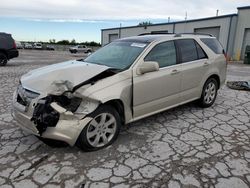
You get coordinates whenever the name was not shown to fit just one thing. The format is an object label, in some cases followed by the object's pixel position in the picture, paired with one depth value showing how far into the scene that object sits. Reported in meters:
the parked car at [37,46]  47.79
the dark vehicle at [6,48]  13.24
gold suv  3.07
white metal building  20.66
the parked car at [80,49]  40.86
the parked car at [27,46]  47.19
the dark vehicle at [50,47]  49.59
